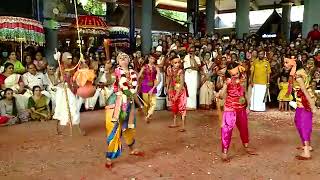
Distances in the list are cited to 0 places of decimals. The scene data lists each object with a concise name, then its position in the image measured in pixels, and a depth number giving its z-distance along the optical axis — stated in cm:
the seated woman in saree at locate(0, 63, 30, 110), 920
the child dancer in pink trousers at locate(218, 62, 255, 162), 577
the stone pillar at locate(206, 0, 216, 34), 1941
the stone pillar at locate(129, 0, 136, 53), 1409
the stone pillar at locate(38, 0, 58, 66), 1145
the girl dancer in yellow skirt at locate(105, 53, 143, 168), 540
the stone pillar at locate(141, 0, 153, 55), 1434
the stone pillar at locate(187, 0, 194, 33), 1862
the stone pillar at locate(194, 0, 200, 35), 1830
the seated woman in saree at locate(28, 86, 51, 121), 921
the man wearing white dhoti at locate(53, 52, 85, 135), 743
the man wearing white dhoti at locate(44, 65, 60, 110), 966
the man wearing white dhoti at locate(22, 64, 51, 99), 960
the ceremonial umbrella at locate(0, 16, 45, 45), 966
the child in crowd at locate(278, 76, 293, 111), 1130
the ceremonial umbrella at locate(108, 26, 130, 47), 1596
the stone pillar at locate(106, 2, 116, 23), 1939
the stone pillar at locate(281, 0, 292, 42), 2131
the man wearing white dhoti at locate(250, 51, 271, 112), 1092
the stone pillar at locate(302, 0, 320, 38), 1506
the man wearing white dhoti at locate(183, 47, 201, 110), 1094
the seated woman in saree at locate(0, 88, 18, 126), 882
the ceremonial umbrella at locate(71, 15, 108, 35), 1454
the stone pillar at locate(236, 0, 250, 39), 1789
